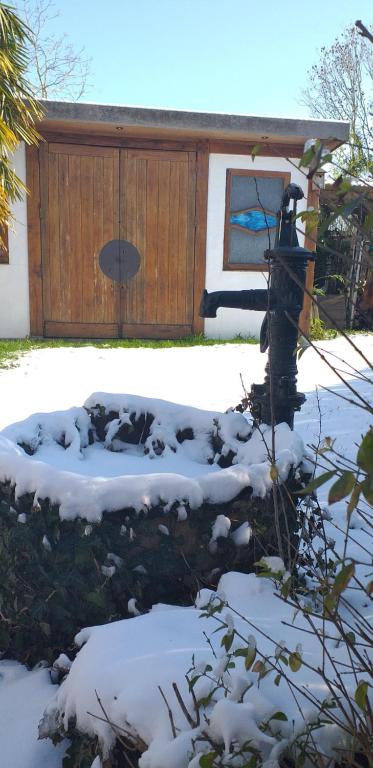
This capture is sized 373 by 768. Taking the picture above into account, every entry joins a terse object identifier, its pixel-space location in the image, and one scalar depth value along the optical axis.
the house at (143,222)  9.14
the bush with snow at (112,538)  1.92
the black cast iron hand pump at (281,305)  2.23
